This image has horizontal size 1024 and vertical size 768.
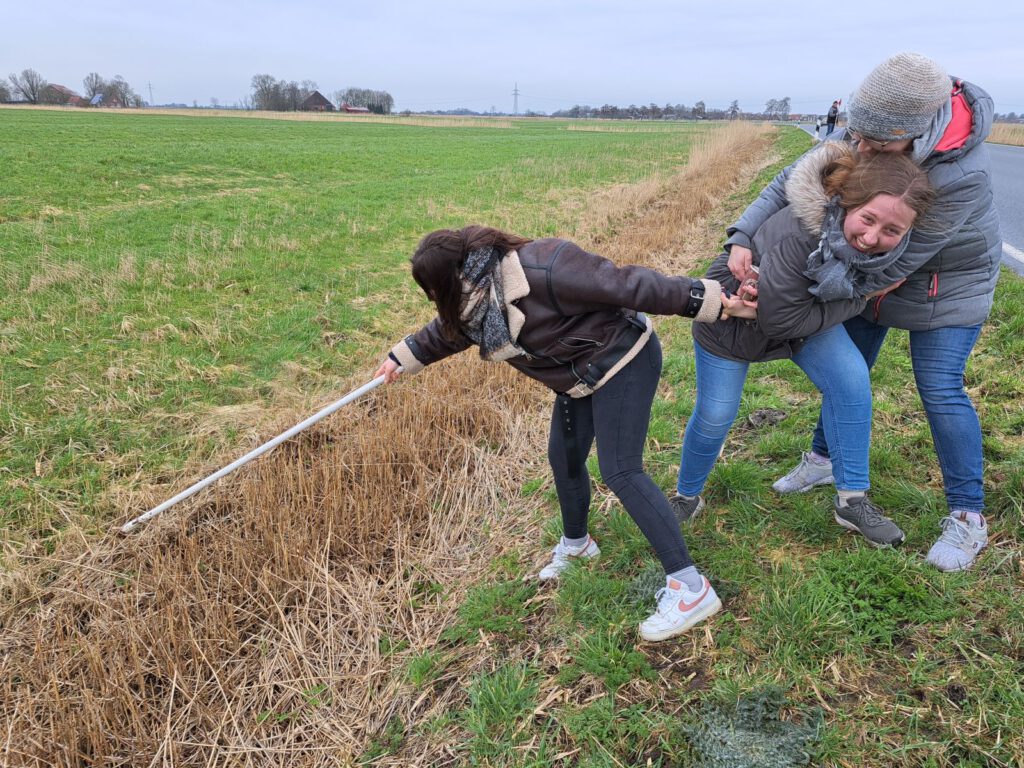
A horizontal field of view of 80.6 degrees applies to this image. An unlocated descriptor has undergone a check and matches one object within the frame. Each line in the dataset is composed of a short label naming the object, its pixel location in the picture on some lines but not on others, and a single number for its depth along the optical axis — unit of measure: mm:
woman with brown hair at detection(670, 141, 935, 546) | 1979
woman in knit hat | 1907
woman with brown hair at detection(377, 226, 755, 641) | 2051
